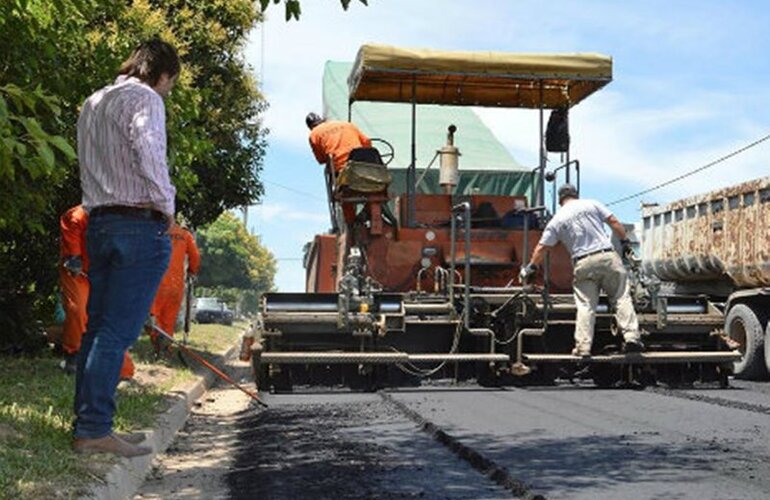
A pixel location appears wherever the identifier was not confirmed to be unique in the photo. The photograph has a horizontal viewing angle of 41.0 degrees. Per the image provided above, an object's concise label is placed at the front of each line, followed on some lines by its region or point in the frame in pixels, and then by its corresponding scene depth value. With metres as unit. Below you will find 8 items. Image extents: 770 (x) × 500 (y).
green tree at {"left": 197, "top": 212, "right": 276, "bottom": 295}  71.44
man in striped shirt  4.38
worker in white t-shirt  8.80
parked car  53.22
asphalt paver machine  8.52
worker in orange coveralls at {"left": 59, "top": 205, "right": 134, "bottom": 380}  7.81
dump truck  12.50
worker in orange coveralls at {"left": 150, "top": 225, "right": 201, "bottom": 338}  9.73
